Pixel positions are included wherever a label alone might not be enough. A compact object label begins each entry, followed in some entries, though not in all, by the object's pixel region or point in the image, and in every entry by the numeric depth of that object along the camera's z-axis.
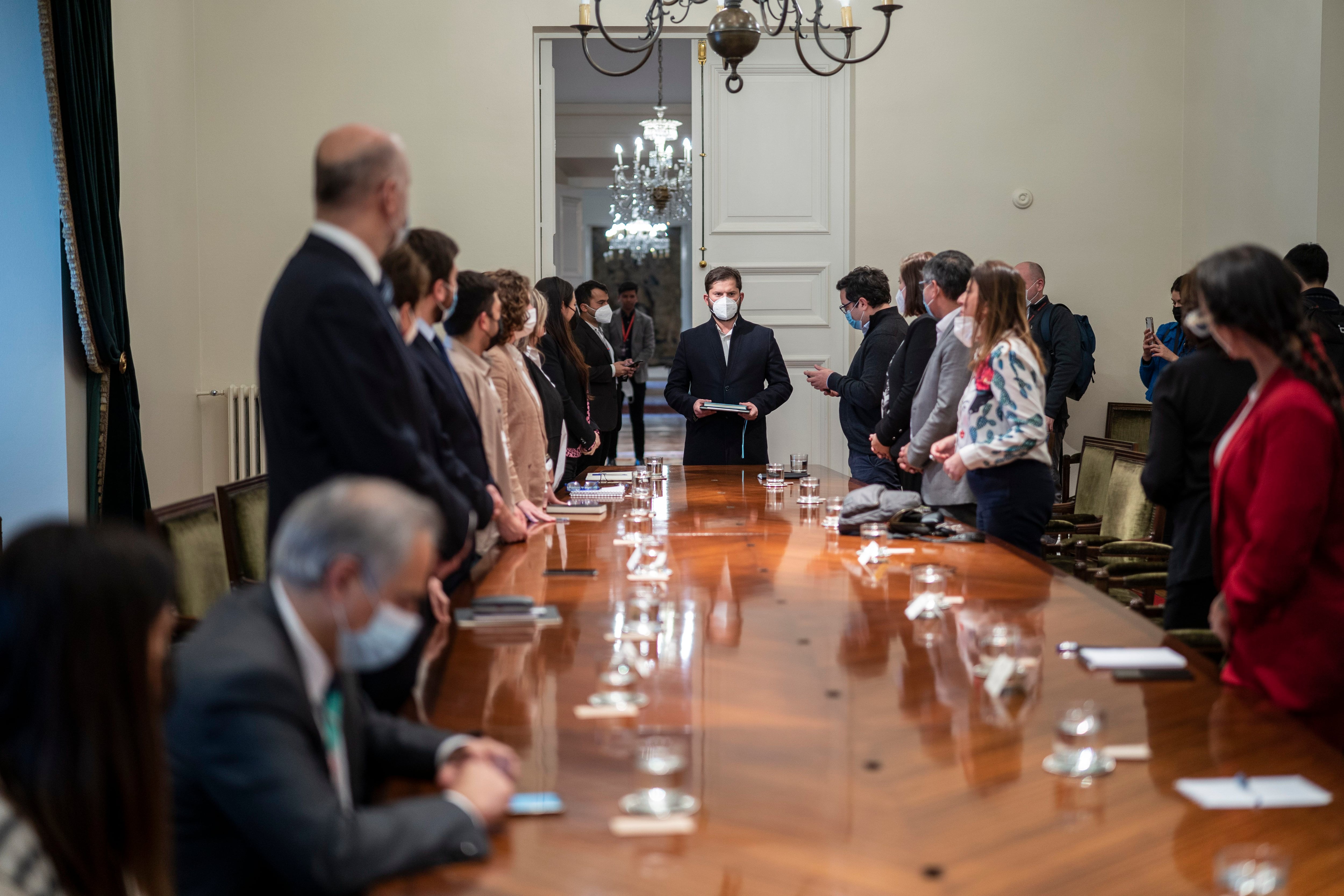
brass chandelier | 4.09
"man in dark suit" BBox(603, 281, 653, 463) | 10.27
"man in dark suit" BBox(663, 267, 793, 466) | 6.01
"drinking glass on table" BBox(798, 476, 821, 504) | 4.18
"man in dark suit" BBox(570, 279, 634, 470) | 7.75
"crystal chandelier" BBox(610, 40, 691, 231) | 9.11
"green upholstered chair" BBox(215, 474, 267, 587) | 3.17
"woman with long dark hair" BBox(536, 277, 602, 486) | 5.55
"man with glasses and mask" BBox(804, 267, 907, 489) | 5.64
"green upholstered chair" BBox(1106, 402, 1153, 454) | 7.26
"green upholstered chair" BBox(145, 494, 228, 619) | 2.99
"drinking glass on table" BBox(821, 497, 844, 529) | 3.72
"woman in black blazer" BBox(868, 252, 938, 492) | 4.93
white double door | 7.40
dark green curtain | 5.07
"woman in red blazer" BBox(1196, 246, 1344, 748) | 2.15
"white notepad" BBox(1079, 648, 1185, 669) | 2.05
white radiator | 7.14
